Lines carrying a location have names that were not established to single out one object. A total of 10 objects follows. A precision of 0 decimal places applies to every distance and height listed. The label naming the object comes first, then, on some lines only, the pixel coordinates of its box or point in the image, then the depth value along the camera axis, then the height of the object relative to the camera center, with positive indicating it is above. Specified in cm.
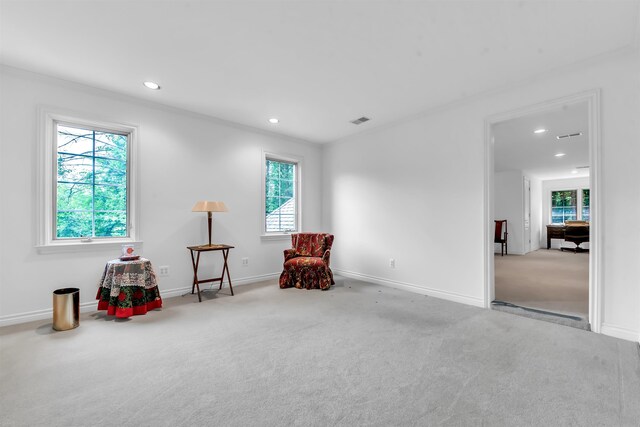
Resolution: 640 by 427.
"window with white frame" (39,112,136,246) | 311 +38
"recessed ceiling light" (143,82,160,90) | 321 +145
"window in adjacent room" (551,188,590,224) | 968 +30
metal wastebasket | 276 -93
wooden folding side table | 380 -60
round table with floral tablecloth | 306 -79
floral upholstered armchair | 433 -83
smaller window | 510 +36
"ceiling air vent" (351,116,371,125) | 435 +143
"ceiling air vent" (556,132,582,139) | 474 +131
